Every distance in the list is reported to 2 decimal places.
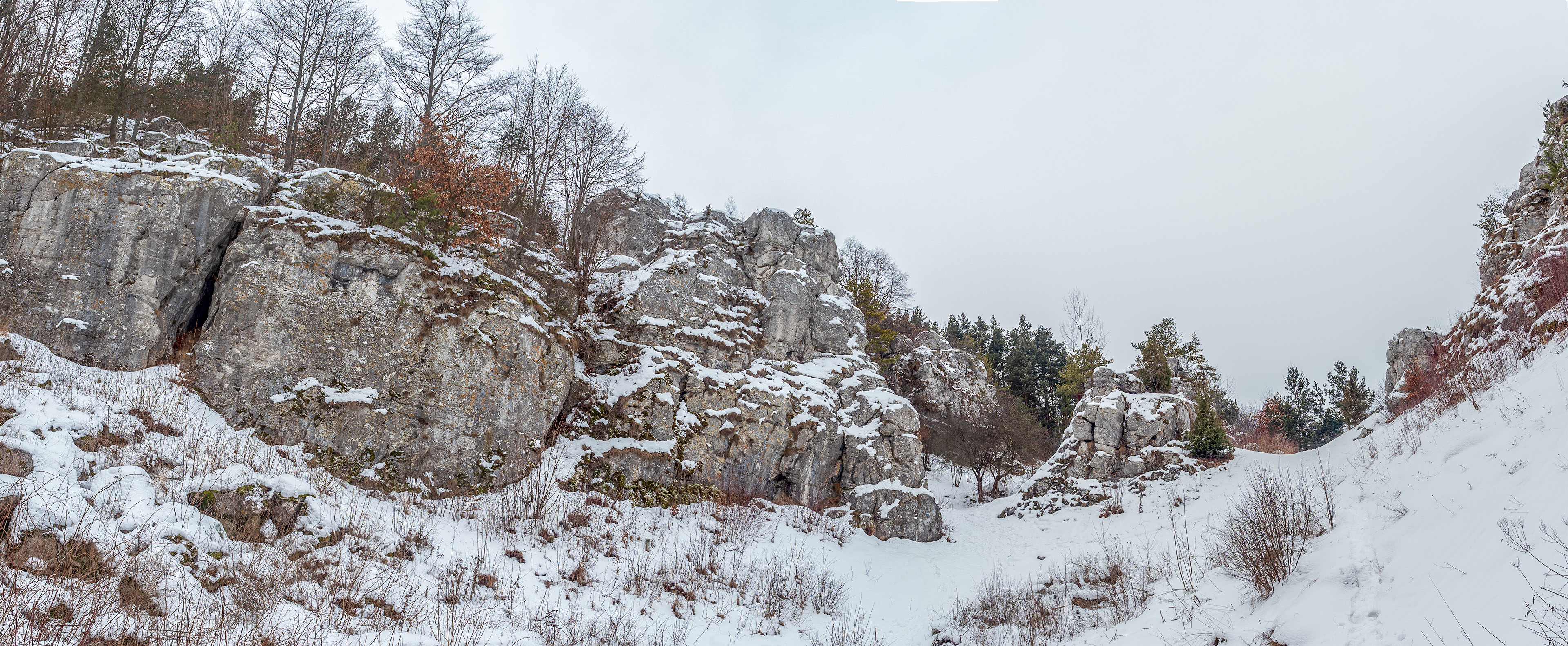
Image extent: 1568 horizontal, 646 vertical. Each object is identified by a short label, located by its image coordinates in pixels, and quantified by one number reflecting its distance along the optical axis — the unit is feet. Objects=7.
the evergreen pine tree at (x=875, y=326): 101.30
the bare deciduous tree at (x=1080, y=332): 127.03
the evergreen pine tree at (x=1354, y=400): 87.51
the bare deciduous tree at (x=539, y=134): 73.26
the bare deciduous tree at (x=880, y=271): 150.41
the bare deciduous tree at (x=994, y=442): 86.69
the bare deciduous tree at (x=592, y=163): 79.00
